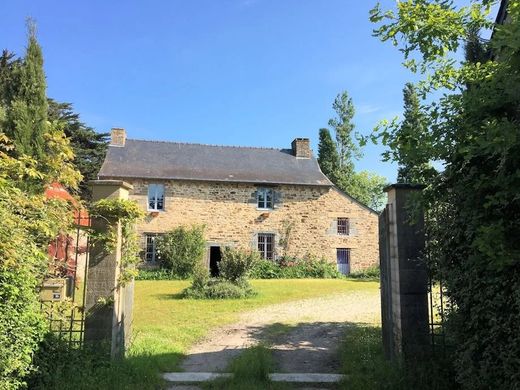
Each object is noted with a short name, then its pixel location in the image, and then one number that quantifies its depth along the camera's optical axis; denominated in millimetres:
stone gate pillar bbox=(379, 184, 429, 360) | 4906
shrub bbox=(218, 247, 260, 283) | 14281
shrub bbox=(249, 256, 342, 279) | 22544
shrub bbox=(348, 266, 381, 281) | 23739
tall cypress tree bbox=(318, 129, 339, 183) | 37344
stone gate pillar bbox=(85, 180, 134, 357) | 5176
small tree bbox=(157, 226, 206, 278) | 21734
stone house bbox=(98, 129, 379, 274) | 23094
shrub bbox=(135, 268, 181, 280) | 21109
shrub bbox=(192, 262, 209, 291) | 13578
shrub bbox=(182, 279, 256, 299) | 13141
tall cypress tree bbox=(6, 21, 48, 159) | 12358
